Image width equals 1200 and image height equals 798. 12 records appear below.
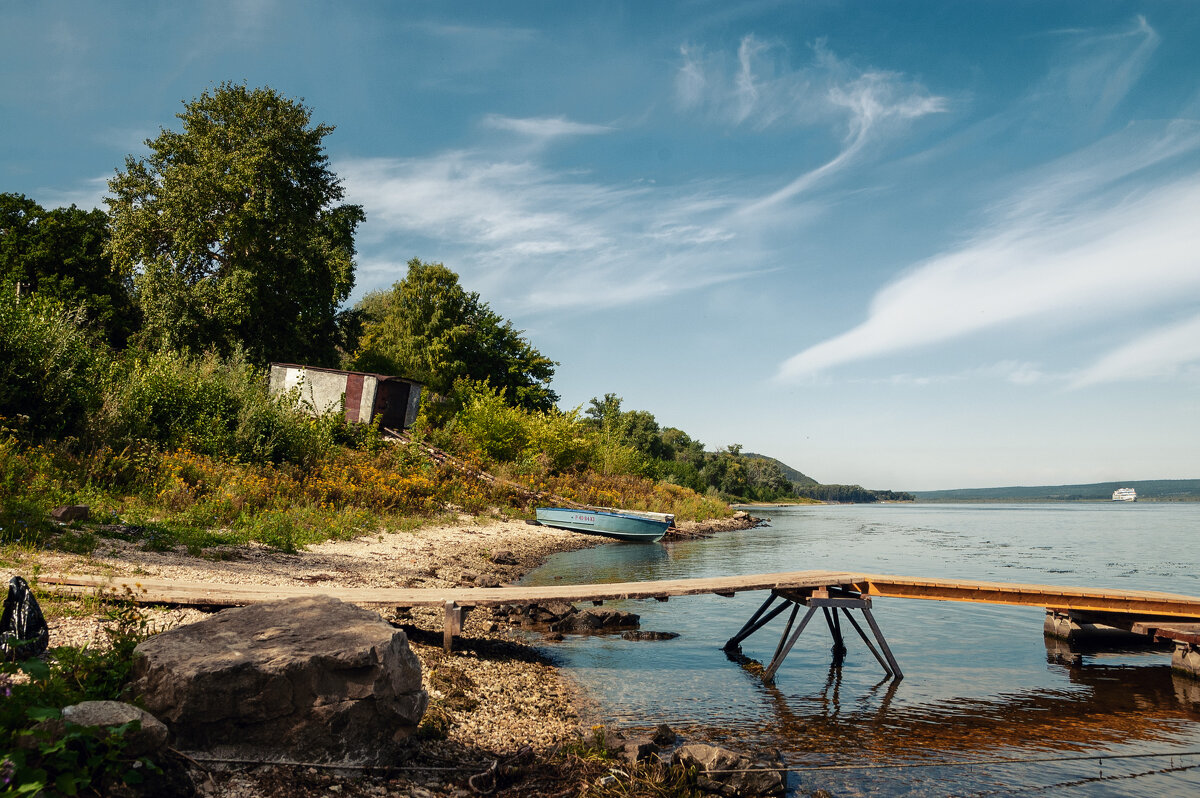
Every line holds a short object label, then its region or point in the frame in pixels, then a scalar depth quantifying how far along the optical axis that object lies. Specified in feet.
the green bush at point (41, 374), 47.06
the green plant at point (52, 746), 10.14
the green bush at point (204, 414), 55.36
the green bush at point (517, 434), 112.88
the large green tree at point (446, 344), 152.66
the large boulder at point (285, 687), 14.92
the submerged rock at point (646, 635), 39.73
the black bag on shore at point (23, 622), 15.47
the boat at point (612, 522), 95.86
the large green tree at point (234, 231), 106.01
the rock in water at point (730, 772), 18.47
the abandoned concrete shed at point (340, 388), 96.22
